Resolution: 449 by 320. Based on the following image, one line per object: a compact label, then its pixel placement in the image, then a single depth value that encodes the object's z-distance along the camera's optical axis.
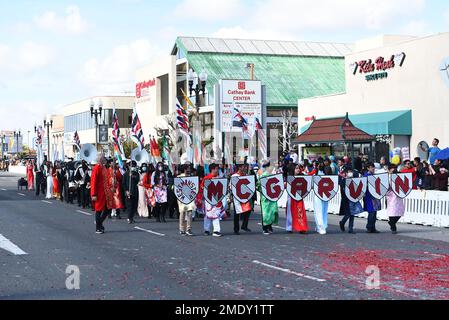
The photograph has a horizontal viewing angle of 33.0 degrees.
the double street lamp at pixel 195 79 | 31.62
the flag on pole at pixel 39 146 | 48.22
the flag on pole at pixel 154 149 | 27.50
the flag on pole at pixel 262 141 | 28.67
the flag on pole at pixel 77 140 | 38.91
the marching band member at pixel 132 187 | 21.12
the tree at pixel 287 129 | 56.16
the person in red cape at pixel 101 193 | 18.08
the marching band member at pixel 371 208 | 18.19
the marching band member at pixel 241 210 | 18.11
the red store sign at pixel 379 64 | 35.59
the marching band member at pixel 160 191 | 21.70
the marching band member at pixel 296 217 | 18.08
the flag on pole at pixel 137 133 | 26.89
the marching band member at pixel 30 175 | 45.37
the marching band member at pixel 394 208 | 18.16
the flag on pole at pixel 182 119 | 29.44
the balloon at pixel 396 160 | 22.93
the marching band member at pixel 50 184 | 34.47
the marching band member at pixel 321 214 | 18.08
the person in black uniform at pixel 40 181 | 37.59
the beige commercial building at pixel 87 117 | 92.94
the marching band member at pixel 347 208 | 18.19
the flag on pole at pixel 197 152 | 25.87
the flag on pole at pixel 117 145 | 25.77
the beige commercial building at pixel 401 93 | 32.94
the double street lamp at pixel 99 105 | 46.84
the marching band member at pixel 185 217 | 17.58
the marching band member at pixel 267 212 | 17.95
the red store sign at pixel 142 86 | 73.42
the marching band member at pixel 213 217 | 17.55
